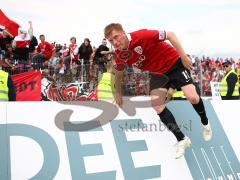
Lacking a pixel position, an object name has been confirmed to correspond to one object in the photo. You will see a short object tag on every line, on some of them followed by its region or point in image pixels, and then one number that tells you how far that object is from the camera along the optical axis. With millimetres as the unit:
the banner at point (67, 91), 10938
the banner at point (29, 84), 10109
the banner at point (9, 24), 13633
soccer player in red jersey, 4637
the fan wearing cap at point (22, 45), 11922
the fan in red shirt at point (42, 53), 11769
